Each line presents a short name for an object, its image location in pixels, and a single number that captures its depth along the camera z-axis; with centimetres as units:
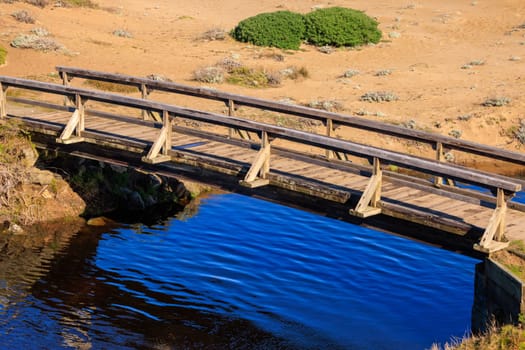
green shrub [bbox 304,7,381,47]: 4072
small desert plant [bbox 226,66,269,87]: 3291
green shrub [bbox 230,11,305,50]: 4009
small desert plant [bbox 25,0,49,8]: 4406
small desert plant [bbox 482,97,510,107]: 2966
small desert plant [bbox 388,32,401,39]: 4325
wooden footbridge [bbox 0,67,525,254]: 1247
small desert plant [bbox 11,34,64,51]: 3450
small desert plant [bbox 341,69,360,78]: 3525
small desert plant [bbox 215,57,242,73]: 3438
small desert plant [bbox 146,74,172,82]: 3197
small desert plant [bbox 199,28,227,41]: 4141
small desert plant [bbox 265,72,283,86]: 3319
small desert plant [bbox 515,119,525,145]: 2775
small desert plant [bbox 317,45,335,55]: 3972
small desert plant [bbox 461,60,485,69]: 3694
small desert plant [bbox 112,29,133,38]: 4141
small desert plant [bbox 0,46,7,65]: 3223
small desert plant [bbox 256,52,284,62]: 3734
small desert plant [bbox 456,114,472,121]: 2870
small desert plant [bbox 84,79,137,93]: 2936
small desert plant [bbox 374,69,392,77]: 3547
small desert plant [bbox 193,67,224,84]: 3266
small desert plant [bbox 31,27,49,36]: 3728
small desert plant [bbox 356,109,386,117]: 2923
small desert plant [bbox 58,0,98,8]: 4619
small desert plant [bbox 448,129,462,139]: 2775
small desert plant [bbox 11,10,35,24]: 3966
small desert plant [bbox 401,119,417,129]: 2794
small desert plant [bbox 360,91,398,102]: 3136
